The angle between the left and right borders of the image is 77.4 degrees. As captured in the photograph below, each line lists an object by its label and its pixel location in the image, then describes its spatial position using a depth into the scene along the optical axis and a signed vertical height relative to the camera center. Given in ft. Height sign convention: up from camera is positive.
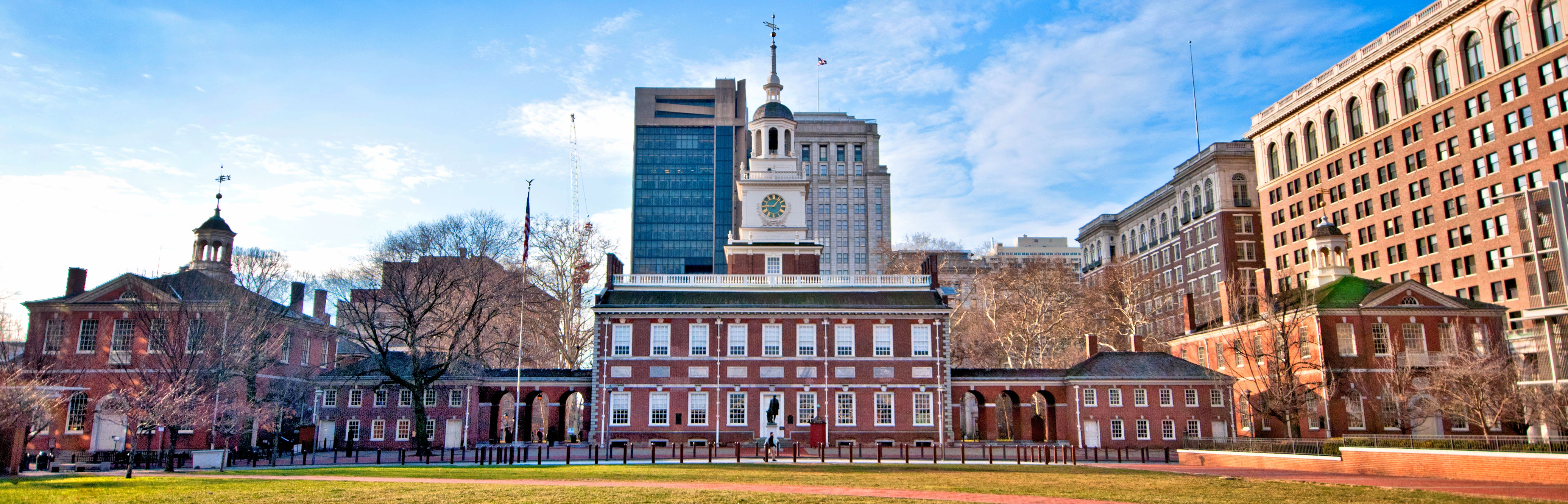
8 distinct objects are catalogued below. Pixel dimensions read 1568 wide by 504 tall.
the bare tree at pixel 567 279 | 213.46 +32.24
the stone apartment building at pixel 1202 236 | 300.61 +59.87
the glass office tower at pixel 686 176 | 513.04 +130.72
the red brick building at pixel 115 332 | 136.87 +14.21
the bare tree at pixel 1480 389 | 122.01 +3.86
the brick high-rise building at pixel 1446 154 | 188.96 +59.09
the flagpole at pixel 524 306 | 157.71 +22.54
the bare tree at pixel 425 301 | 138.72 +19.18
